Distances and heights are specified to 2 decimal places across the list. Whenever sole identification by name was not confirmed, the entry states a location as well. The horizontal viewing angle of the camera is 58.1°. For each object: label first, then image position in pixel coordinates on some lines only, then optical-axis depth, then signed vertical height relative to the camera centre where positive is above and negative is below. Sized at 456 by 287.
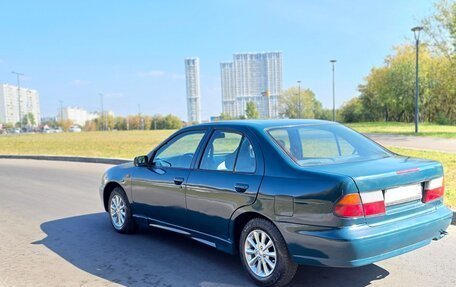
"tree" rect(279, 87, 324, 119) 81.81 +2.78
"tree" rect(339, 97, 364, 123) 70.12 +0.82
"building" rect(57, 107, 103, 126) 176.10 +4.88
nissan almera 3.44 -0.74
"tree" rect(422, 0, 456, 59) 28.12 +6.16
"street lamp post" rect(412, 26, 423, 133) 25.38 +5.16
